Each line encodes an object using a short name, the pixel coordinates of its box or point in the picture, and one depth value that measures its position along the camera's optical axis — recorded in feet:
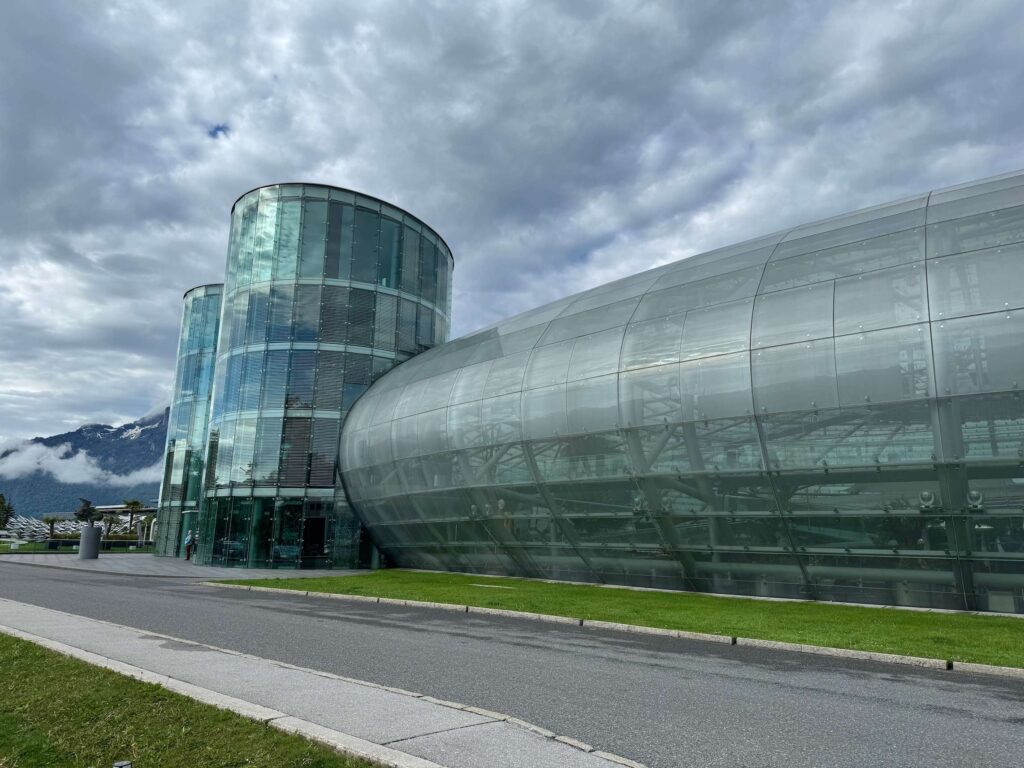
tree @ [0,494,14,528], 414.29
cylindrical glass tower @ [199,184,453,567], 109.60
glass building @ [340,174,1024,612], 48.49
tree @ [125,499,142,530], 279.77
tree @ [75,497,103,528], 193.36
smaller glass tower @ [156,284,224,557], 159.53
